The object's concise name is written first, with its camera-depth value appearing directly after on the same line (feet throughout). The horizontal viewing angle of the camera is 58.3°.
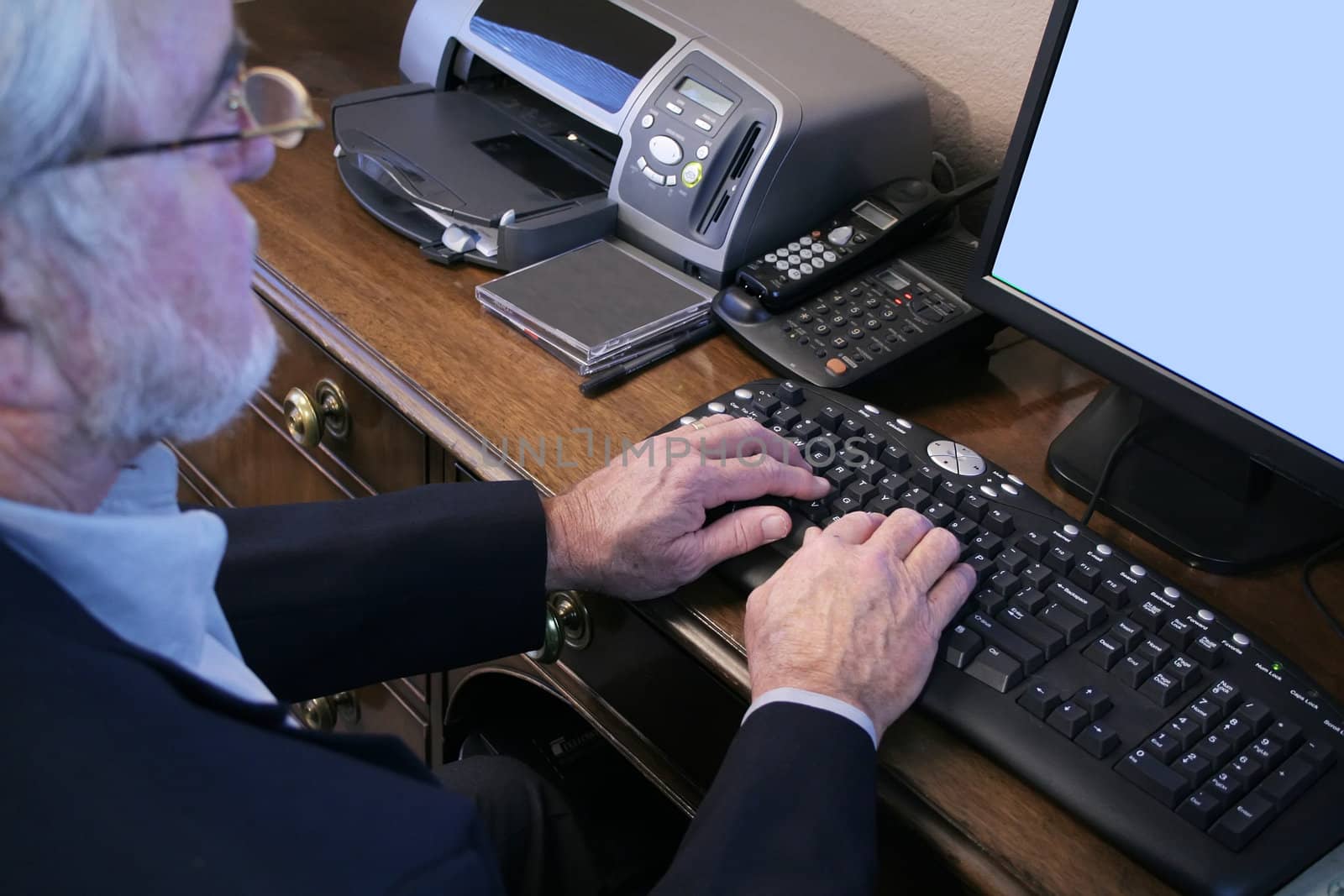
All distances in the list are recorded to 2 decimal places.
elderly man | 1.62
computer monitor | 2.45
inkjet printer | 3.37
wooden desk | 2.17
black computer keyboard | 2.09
